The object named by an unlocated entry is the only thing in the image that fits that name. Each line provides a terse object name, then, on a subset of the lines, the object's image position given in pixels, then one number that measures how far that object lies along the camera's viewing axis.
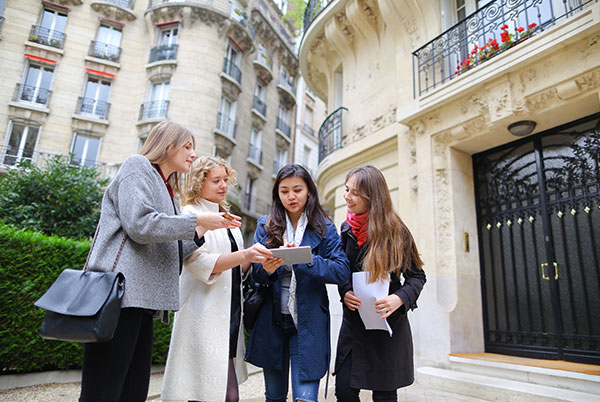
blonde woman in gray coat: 1.62
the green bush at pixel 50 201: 9.05
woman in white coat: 2.08
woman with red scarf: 2.24
